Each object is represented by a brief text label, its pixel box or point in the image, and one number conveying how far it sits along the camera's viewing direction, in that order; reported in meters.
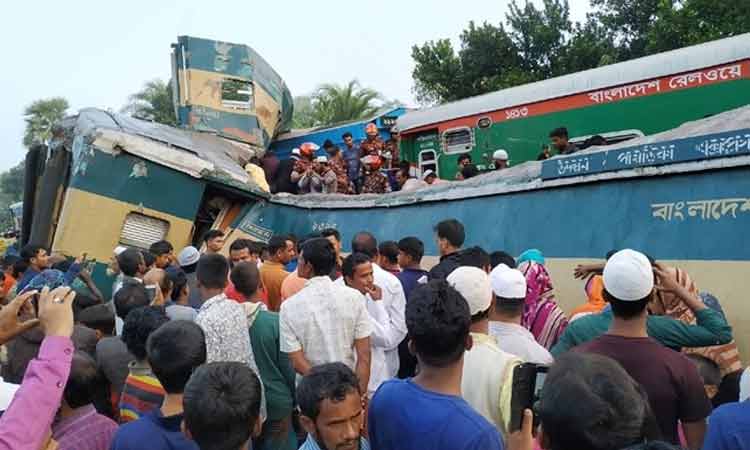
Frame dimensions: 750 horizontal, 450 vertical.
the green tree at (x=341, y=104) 35.41
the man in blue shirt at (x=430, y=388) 2.21
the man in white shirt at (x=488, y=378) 2.68
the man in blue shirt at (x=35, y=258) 7.68
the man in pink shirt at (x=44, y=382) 1.98
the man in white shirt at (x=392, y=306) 4.57
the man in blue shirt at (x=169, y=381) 2.47
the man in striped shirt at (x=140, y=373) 3.21
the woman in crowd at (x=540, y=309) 4.34
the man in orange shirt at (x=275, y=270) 5.90
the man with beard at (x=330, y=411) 2.29
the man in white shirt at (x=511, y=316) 3.24
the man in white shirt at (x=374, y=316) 4.40
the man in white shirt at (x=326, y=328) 3.90
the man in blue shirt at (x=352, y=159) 12.50
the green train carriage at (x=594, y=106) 7.75
